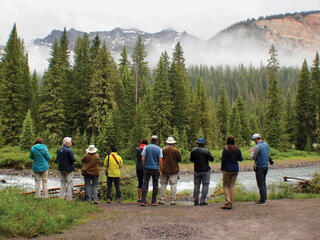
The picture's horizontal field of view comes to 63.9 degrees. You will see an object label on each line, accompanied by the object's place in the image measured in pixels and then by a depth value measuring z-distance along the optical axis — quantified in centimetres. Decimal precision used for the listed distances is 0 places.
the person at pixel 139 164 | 1038
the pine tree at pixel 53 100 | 3834
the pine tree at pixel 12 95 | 3862
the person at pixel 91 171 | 1027
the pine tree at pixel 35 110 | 4246
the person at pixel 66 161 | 975
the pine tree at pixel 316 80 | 5325
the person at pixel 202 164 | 943
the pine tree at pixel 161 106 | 3891
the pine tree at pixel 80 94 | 4291
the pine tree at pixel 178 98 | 4234
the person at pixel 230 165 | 882
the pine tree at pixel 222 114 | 6288
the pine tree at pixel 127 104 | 4031
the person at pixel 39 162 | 948
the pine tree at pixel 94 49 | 4488
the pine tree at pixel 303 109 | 5241
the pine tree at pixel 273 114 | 4856
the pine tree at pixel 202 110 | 4778
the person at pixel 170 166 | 993
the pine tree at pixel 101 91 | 3841
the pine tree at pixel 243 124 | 5897
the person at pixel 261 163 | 890
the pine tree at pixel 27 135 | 3356
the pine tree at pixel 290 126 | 5312
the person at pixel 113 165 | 1059
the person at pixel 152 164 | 953
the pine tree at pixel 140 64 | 5044
